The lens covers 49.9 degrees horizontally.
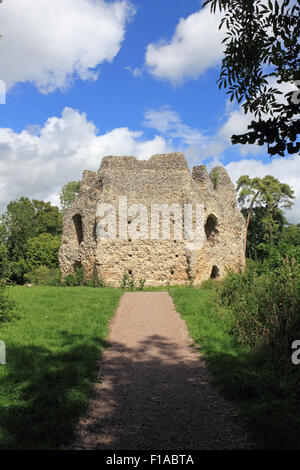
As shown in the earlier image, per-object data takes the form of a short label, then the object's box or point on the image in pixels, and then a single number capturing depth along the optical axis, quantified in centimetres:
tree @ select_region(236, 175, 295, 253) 3206
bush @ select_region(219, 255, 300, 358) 623
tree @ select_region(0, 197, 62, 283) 2917
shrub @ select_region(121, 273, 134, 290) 1839
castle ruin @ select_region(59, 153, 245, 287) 1909
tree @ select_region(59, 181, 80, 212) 4066
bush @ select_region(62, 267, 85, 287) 1942
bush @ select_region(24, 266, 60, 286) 2223
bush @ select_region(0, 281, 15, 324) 833
